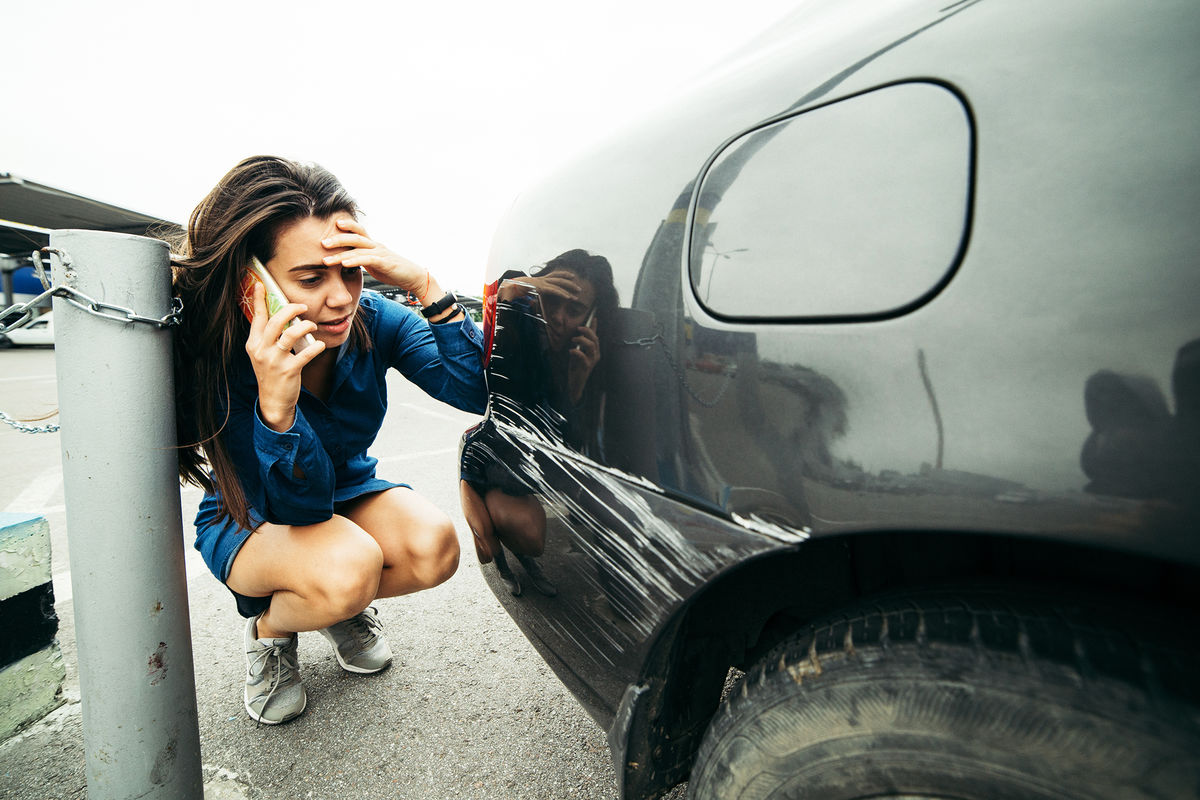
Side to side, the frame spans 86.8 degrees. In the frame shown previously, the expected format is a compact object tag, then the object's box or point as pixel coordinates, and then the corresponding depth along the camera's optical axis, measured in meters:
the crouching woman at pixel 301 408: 1.33
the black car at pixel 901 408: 0.54
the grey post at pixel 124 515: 1.05
